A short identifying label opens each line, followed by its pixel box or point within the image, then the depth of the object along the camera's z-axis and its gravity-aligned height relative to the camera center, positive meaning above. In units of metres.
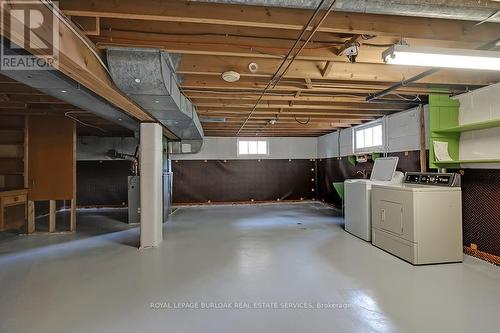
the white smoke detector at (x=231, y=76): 2.79 +1.00
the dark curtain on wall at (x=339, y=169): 4.49 -0.02
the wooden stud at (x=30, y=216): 4.71 -0.82
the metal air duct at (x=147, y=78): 2.20 +0.81
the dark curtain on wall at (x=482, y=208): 3.22 -0.53
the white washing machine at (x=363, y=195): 4.11 -0.45
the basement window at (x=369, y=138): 5.54 +0.69
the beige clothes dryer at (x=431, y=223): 3.14 -0.67
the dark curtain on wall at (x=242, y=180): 8.08 -0.36
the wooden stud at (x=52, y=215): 4.77 -0.82
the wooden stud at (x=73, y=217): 4.87 -0.88
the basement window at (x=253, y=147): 8.40 +0.70
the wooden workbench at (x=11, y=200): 4.11 -0.49
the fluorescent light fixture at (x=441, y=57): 1.98 +0.86
